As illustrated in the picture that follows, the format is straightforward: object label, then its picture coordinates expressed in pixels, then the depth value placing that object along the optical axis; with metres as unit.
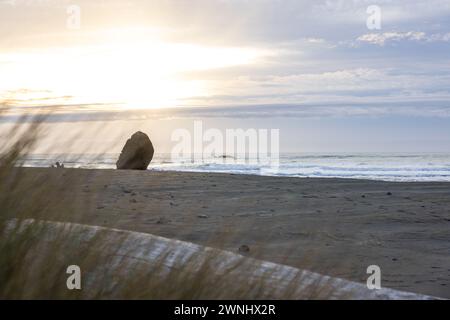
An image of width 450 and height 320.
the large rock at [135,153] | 18.20
